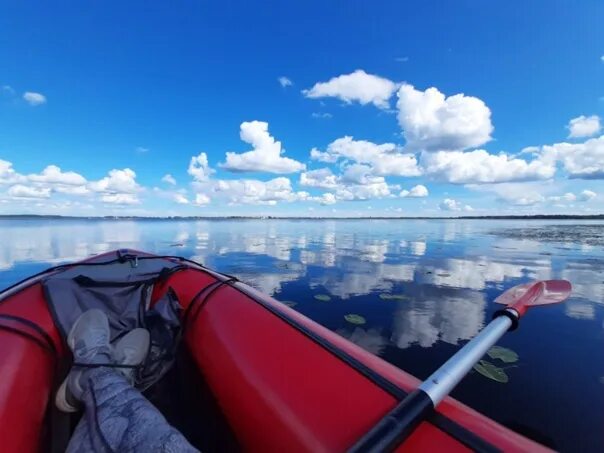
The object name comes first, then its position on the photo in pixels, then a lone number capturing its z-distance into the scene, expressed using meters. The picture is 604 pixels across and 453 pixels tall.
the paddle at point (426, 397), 1.29
